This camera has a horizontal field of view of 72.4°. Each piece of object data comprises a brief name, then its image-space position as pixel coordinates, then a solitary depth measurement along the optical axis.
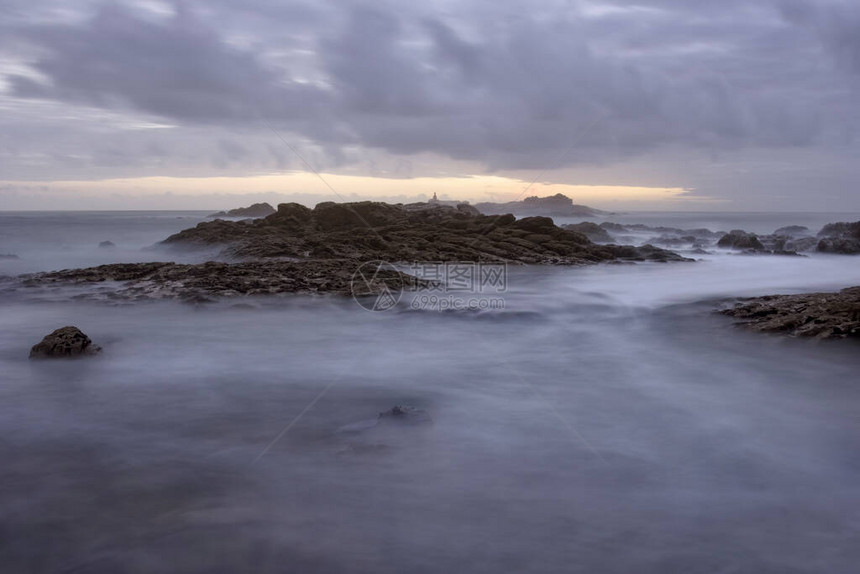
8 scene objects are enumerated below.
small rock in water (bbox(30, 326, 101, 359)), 8.86
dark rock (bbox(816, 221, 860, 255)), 29.28
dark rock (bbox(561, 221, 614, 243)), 39.42
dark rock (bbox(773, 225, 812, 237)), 52.41
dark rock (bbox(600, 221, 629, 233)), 53.04
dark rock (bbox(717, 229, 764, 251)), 31.62
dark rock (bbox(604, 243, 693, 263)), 24.53
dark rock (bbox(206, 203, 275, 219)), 103.04
